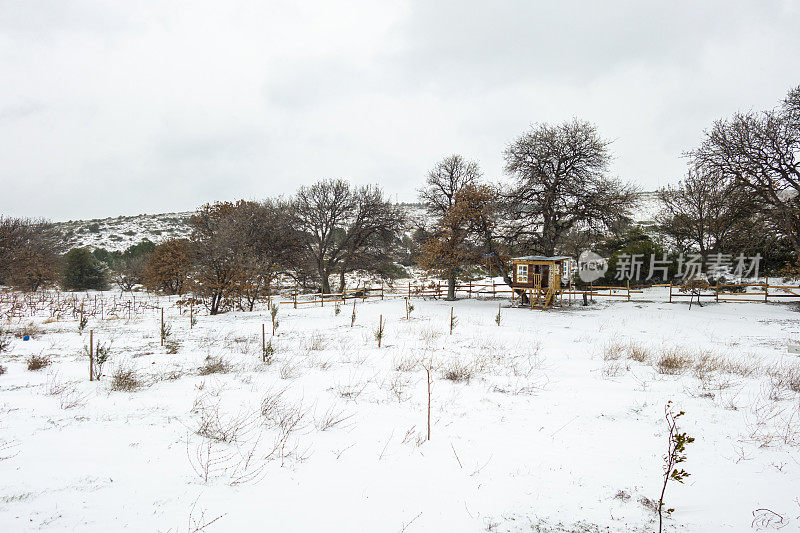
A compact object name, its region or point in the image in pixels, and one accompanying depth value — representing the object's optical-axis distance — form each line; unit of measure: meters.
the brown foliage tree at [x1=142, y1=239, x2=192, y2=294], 27.12
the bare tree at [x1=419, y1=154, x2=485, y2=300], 24.06
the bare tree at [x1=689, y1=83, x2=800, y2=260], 18.14
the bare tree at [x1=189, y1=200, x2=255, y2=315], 19.70
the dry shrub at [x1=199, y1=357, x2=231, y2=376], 6.98
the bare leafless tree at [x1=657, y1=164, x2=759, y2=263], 19.66
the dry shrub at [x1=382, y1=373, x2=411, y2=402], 5.83
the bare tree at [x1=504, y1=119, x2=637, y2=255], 23.05
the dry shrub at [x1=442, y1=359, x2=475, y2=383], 6.84
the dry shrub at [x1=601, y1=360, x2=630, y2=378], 7.36
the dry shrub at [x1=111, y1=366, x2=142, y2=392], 5.79
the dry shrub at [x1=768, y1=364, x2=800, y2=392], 6.30
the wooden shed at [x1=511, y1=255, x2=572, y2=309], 23.16
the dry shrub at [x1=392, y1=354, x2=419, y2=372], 7.49
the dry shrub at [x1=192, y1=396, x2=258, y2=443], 4.19
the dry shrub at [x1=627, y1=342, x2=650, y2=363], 8.59
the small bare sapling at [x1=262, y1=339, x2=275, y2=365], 7.93
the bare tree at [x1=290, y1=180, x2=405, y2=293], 30.95
